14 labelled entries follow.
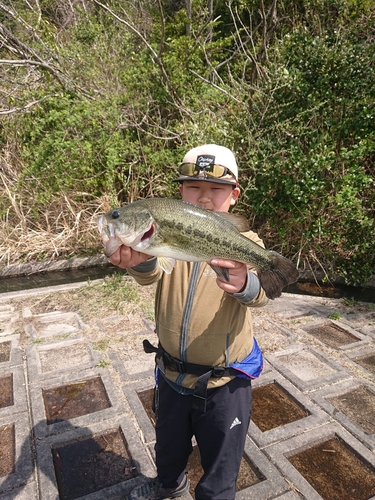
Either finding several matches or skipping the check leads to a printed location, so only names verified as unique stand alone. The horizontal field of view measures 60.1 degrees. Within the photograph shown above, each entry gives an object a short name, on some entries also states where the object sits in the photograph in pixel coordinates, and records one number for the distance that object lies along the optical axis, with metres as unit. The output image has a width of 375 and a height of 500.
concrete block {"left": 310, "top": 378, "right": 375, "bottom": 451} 2.91
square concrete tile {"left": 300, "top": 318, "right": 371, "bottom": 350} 4.32
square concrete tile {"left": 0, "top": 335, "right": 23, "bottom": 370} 3.81
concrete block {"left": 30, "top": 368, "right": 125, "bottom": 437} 2.94
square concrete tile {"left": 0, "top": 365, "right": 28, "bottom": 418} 3.11
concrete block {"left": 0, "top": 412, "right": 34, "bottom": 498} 2.45
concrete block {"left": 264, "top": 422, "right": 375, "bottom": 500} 2.43
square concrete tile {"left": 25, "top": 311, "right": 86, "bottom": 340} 4.50
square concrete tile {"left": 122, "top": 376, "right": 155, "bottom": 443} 2.89
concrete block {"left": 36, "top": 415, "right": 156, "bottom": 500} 2.38
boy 1.97
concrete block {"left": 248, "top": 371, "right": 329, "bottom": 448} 2.85
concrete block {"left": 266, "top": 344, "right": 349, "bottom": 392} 3.57
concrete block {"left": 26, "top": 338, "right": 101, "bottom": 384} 3.66
